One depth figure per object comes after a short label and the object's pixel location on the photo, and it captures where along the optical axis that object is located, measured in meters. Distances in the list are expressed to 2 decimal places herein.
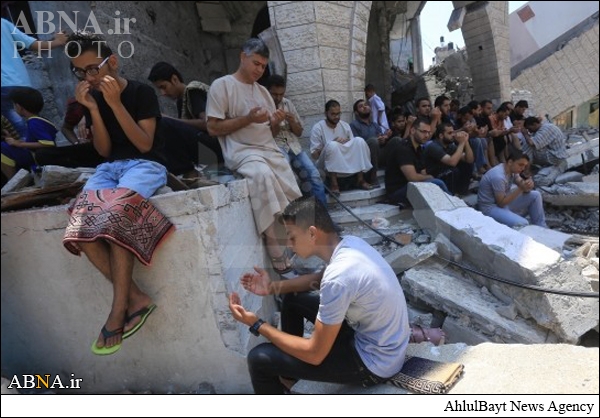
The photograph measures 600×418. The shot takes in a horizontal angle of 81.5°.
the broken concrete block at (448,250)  2.89
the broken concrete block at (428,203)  3.18
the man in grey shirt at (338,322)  1.44
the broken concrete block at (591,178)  6.41
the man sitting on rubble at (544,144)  5.62
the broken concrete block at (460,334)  2.49
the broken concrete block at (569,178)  6.08
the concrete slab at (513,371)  1.55
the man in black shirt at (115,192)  1.69
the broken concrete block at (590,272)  3.03
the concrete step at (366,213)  2.83
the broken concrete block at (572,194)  5.35
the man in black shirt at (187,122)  2.73
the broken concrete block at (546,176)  5.93
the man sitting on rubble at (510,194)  4.08
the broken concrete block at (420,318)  2.64
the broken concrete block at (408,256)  2.67
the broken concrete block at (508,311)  2.59
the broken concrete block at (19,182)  2.09
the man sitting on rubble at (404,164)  3.56
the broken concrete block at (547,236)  3.46
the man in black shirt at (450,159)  3.90
